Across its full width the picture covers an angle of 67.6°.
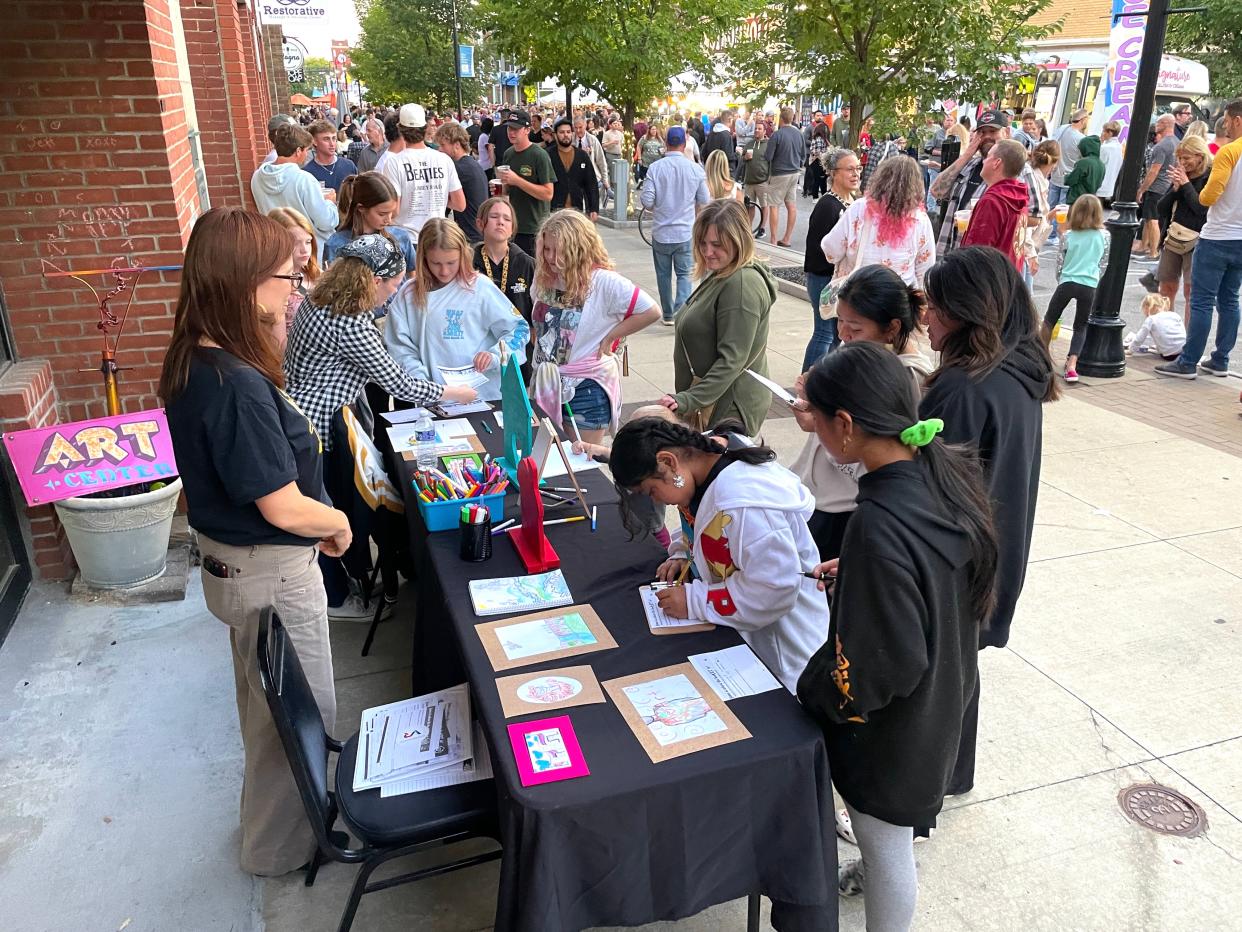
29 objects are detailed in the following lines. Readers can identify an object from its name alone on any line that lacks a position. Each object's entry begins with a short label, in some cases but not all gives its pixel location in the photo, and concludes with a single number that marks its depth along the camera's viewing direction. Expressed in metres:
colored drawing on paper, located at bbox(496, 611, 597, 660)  2.63
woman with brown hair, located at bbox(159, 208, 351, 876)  2.42
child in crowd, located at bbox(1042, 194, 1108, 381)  7.36
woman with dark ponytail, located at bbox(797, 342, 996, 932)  2.05
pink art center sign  4.27
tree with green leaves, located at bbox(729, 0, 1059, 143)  9.73
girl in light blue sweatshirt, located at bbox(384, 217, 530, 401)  4.79
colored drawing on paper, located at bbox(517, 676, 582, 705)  2.41
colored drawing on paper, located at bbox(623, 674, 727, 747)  2.28
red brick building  4.52
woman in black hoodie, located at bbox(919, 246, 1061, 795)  2.82
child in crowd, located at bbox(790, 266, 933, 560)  3.32
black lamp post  7.68
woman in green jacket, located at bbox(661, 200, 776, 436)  4.28
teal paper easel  3.54
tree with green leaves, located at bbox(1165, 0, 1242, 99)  23.88
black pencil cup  3.20
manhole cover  3.21
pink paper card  2.13
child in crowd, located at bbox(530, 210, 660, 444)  4.62
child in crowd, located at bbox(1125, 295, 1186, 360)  8.52
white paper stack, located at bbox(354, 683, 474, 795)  2.63
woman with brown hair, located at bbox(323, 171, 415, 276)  5.70
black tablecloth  2.09
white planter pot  4.37
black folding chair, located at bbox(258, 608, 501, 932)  2.42
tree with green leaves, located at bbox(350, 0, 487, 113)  38.44
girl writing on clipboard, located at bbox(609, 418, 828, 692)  2.65
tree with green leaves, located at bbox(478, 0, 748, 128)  14.80
